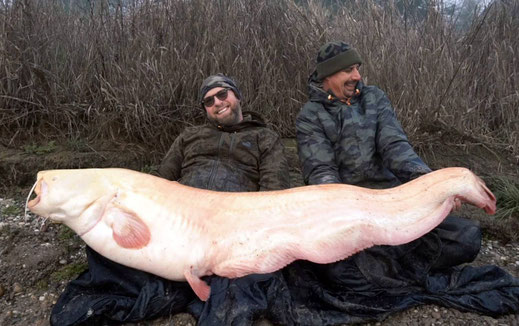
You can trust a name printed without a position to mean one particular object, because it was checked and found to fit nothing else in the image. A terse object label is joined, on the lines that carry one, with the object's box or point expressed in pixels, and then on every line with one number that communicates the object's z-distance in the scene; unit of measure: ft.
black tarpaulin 7.01
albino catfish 6.56
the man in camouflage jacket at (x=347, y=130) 8.99
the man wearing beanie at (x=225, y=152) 9.18
